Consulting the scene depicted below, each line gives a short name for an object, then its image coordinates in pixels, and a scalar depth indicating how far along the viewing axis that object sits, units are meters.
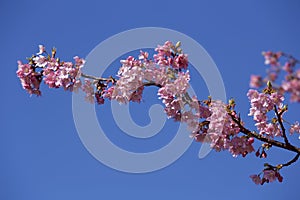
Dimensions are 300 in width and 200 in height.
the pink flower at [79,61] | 4.81
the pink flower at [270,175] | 4.49
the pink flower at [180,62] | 4.57
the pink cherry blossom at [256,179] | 4.68
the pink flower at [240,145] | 4.46
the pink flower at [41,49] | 4.98
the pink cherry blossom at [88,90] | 4.87
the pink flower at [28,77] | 5.03
